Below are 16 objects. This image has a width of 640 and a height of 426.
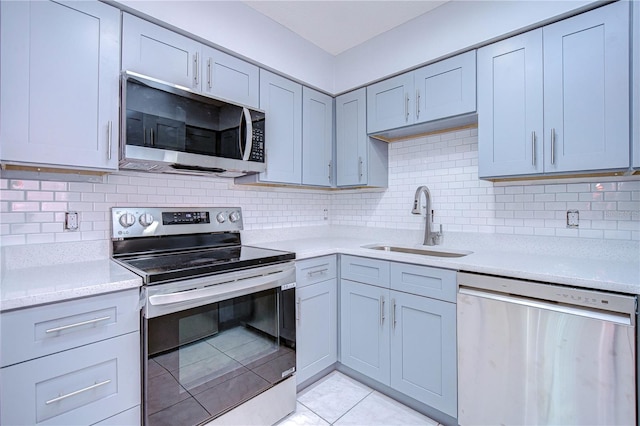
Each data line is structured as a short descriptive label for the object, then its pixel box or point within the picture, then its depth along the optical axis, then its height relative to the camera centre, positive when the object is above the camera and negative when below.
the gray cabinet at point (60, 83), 1.23 +0.58
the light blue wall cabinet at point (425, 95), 1.96 +0.86
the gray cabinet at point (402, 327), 1.70 -0.72
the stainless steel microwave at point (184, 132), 1.51 +0.47
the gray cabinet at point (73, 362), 1.00 -0.55
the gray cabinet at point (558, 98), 1.49 +0.64
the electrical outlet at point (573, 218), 1.81 -0.02
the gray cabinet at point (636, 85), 1.44 +0.63
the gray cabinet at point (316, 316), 1.99 -0.72
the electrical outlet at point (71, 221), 1.57 -0.05
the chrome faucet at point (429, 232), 2.35 -0.15
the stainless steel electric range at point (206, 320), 1.28 -0.53
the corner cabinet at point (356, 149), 2.54 +0.56
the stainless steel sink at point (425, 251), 2.16 -0.29
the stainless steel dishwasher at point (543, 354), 1.21 -0.63
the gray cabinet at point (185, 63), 1.57 +0.89
